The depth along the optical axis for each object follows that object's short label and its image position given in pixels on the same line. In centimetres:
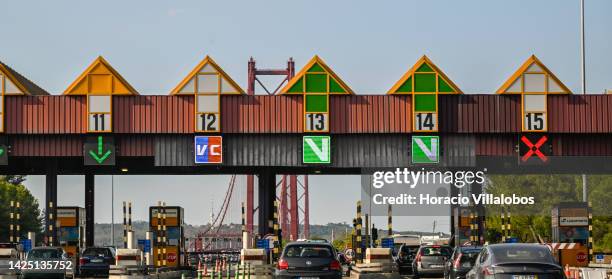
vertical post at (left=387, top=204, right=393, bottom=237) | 5194
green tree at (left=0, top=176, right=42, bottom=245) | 11162
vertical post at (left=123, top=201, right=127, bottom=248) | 4866
